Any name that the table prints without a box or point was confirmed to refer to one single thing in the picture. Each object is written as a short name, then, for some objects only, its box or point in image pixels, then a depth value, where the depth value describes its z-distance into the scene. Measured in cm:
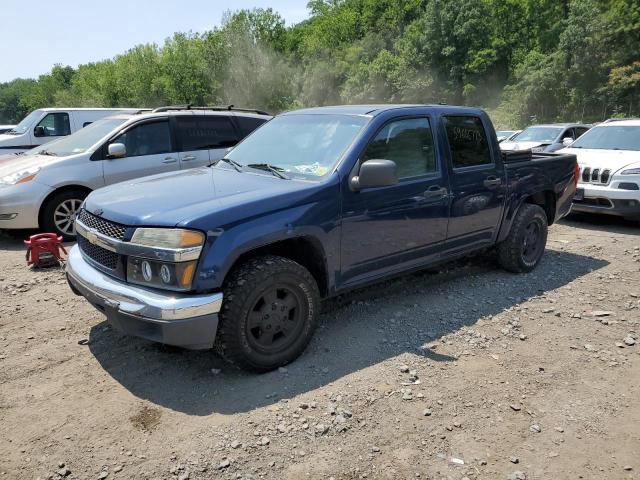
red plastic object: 580
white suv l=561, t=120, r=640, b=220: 770
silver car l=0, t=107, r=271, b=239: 677
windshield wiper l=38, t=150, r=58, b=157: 736
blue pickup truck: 312
